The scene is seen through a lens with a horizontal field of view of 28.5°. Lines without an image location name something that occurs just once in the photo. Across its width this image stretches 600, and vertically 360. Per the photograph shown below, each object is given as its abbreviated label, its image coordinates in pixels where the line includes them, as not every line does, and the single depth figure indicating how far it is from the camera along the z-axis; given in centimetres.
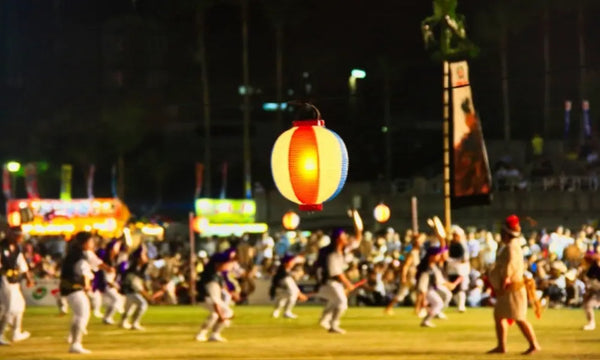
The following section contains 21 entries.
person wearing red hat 1580
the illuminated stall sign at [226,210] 4803
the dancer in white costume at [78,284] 1736
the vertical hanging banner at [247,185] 5262
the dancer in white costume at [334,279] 2127
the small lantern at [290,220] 3956
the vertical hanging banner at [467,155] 2762
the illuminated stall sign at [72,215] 4734
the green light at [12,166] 5335
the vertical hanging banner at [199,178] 5791
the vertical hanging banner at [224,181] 6046
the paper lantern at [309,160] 1598
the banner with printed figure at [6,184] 5781
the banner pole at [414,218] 3109
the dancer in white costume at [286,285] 2536
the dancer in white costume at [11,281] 1917
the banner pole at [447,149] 2864
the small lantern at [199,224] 3729
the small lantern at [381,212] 3550
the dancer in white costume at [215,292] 1931
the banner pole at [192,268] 3288
